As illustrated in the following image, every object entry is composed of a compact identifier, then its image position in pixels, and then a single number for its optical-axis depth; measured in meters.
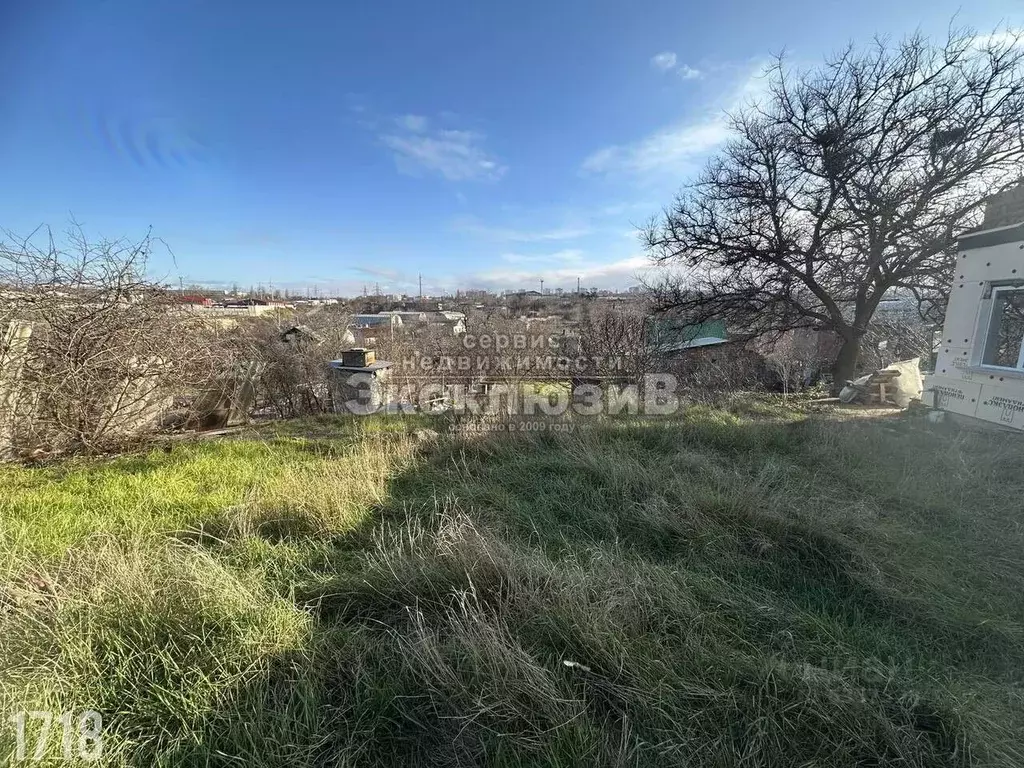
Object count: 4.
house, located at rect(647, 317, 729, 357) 9.41
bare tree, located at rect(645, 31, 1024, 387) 8.99
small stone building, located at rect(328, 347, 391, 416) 8.38
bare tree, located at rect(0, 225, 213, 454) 4.27
